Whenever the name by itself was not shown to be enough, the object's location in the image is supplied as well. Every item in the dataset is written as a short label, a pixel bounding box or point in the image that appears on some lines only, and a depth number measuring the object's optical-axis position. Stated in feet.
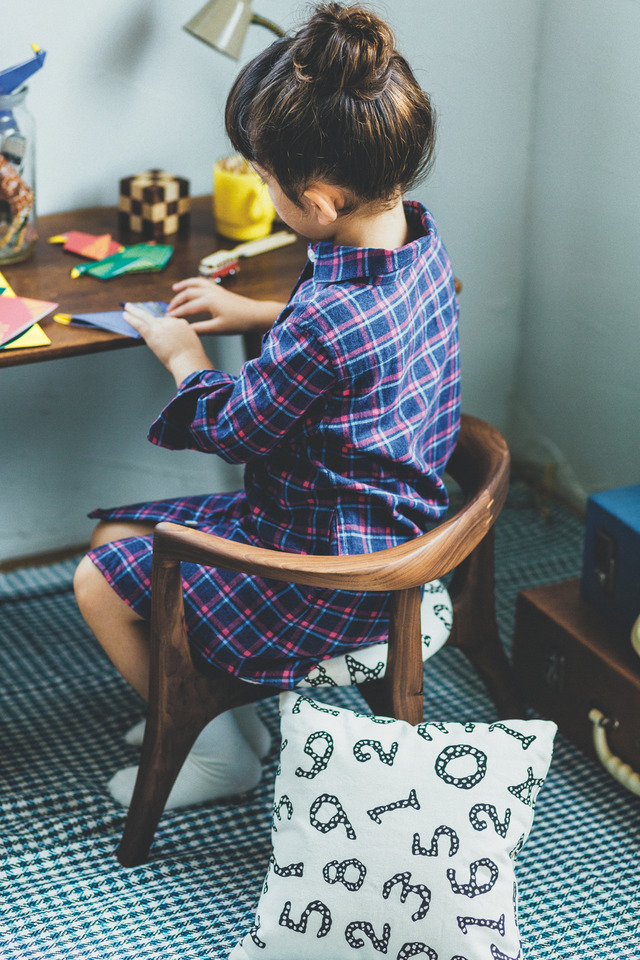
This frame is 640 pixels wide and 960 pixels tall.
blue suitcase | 7.77
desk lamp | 7.93
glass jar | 7.75
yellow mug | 8.05
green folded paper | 7.81
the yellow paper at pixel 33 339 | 7.25
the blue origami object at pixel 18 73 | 7.57
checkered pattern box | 8.09
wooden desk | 7.32
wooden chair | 6.63
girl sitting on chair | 6.60
